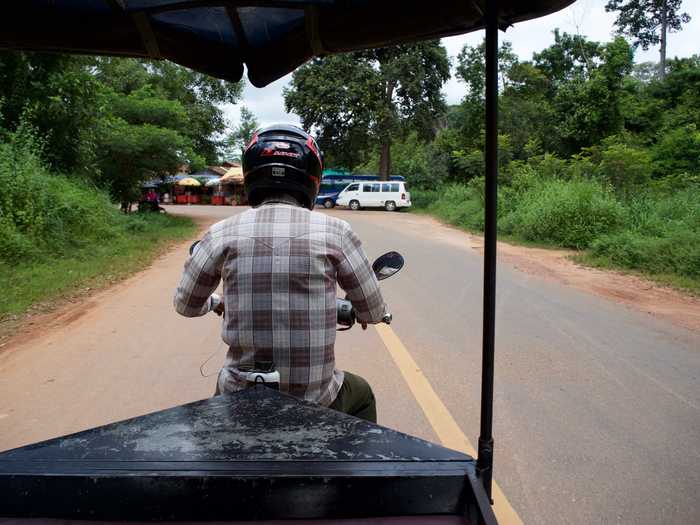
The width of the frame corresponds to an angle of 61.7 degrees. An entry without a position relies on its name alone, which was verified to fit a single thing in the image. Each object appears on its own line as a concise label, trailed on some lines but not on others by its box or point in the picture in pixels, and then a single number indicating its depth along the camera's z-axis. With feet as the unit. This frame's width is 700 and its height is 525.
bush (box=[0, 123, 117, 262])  32.58
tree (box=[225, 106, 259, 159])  224.94
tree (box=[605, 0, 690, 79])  86.69
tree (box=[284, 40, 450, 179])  109.09
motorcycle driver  6.40
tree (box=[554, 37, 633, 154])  81.00
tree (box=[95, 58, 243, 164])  77.51
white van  111.74
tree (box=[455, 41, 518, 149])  106.93
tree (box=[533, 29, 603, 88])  114.01
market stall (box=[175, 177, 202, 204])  164.25
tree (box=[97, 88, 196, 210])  59.21
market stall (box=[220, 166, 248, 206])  152.35
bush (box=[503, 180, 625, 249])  48.01
